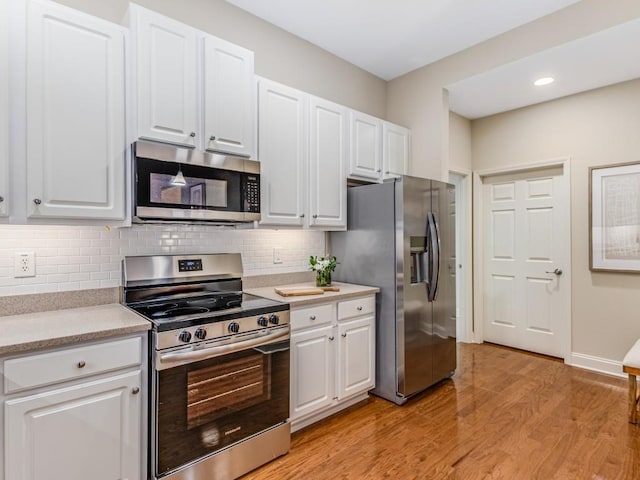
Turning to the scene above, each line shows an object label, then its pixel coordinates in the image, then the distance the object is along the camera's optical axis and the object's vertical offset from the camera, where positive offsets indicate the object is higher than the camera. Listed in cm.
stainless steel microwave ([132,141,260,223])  193 +31
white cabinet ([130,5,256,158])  198 +89
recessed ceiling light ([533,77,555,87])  335 +145
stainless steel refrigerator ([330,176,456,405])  284 -25
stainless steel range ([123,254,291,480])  175 -67
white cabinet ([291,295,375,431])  240 -82
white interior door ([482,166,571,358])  390 -23
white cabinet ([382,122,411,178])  344 +86
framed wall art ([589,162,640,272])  339 +21
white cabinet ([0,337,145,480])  144 -72
